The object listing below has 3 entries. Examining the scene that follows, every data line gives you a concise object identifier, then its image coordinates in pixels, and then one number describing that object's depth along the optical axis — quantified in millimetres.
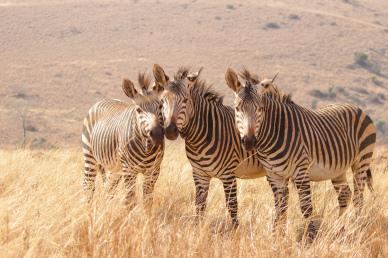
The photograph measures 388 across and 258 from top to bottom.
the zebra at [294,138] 14625
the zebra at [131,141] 15445
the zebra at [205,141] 15484
